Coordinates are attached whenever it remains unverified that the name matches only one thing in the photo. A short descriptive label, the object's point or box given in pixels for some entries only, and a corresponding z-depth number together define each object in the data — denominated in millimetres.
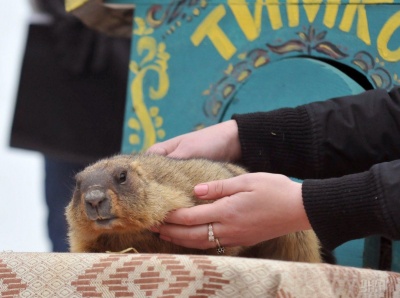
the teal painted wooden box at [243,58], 2617
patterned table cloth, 1991
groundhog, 2289
